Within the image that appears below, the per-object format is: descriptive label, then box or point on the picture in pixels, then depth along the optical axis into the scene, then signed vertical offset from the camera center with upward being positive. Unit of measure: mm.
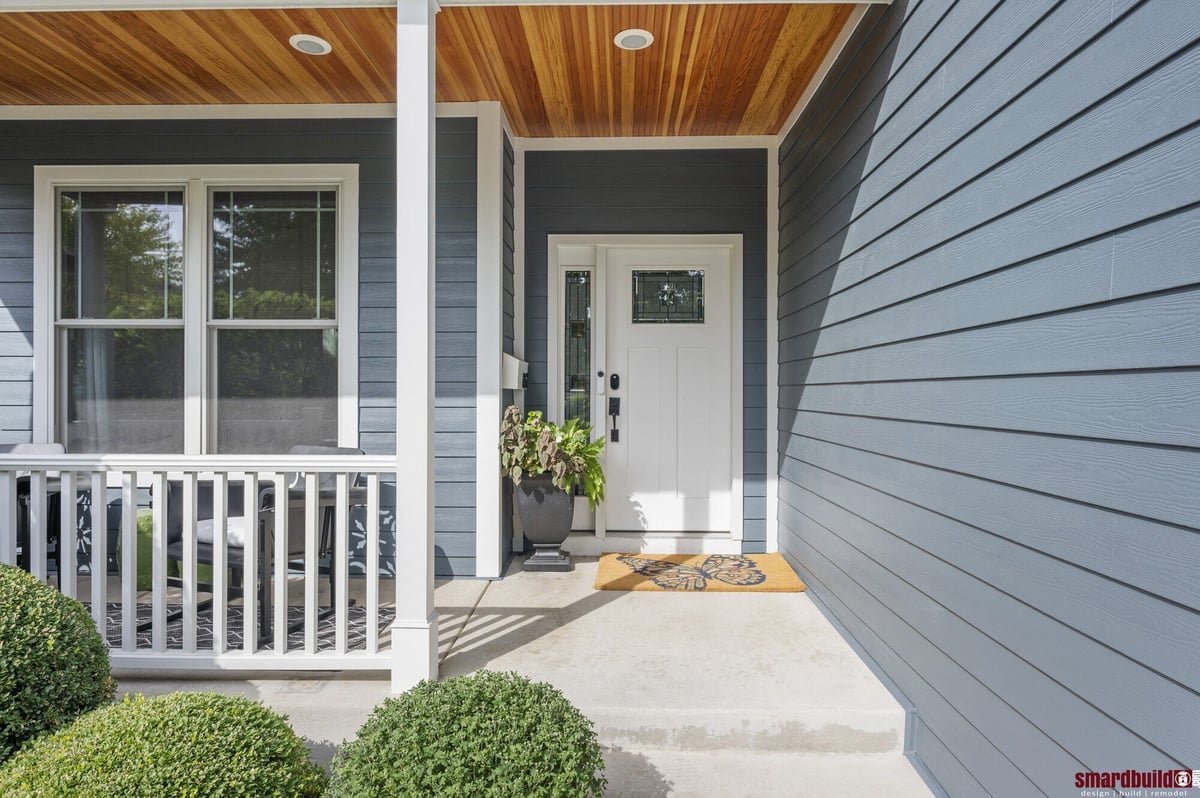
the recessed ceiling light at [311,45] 2855 +1521
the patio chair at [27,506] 2887 -570
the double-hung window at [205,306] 3633 +443
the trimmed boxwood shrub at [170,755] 1431 -856
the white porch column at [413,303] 2229 +284
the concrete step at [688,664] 2082 -1029
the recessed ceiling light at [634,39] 2816 +1530
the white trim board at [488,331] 3543 +300
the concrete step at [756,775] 1903 -1172
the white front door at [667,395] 4266 -52
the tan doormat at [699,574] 3367 -1028
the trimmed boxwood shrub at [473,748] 1431 -830
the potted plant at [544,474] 3616 -490
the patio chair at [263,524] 2664 -626
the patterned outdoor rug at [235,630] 2598 -1039
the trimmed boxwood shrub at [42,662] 1711 -763
